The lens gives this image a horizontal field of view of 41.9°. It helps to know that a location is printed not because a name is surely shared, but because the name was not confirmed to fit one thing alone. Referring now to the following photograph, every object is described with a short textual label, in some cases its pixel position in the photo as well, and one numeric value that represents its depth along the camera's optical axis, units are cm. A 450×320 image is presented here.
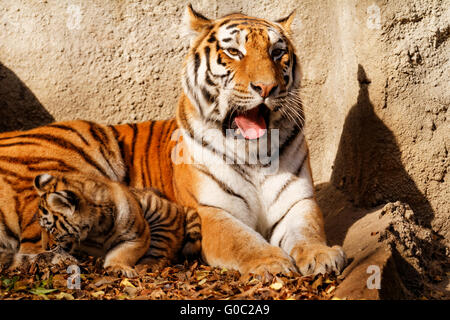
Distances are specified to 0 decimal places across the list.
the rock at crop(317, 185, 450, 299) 286
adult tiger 359
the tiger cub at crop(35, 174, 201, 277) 334
